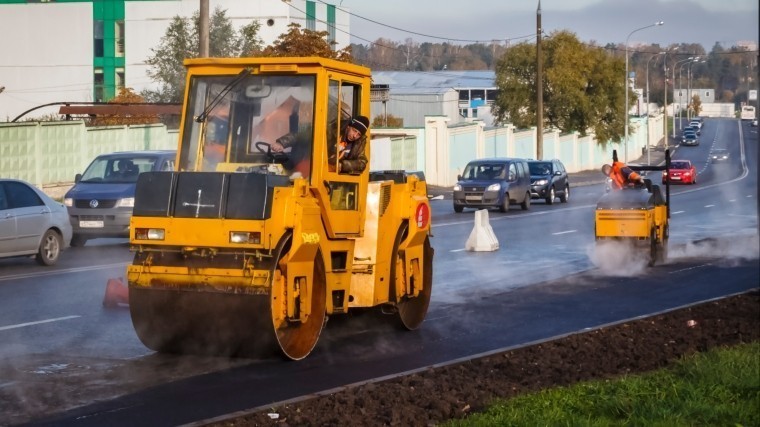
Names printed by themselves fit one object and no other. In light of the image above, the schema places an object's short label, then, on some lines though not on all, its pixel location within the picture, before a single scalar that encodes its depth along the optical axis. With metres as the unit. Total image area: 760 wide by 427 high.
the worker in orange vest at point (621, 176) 20.78
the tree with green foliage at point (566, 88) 81.62
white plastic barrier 23.38
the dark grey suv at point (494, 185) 38.22
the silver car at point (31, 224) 19.16
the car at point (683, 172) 51.53
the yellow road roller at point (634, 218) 20.25
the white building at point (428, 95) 85.00
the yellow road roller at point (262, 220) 9.92
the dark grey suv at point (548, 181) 44.72
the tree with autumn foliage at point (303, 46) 40.75
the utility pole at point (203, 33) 27.81
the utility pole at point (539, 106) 56.26
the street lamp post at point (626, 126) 68.16
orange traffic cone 14.38
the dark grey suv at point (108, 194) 23.61
